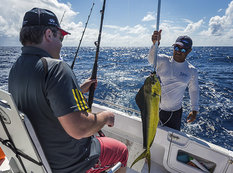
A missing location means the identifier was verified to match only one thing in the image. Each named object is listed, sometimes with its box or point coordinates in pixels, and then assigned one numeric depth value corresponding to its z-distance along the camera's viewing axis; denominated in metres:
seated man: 0.83
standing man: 2.25
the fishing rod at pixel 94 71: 1.79
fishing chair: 0.81
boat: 0.86
